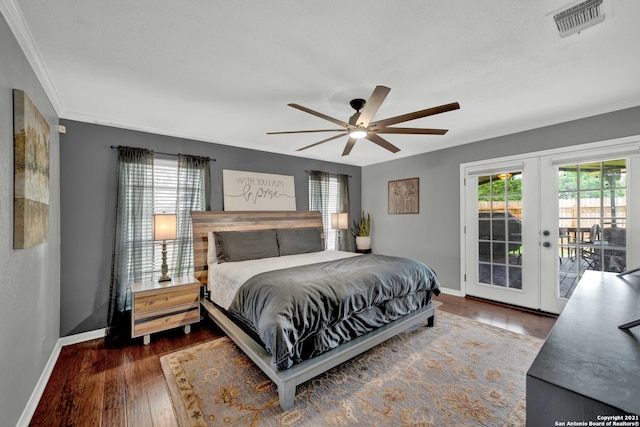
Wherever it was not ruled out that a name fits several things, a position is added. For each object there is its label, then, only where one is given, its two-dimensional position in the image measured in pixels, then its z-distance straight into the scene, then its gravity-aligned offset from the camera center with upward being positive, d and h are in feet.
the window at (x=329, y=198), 17.01 +1.05
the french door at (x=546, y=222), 10.23 -0.38
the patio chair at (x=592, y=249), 10.66 -1.44
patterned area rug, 5.97 -4.45
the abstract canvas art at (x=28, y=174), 5.39 +0.93
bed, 6.51 -2.42
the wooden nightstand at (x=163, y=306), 9.38 -3.28
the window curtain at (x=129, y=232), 10.51 -0.67
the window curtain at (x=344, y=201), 18.26 +0.91
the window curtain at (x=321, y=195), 16.93 +1.23
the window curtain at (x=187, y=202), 11.87 +0.62
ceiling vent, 5.14 +3.93
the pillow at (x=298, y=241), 13.43 -1.34
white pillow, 11.95 -1.64
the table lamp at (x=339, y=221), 16.81 -0.40
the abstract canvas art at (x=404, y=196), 16.38 +1.14
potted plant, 18.28 -1.18
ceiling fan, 6.68 +2.69
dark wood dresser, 2.06 -1.41
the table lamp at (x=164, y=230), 10.34 -0.56
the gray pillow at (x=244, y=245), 11.59 -1.33
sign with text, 13.57 +1.27
